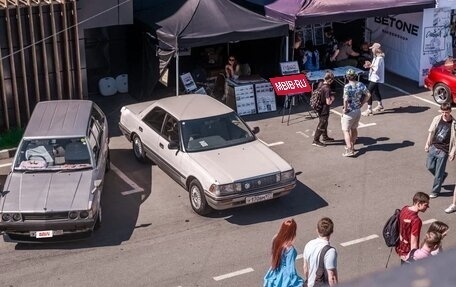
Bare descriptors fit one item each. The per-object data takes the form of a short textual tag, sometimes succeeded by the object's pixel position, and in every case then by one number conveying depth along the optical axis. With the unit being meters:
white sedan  10.61
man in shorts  13.22
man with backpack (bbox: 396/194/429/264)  7.33
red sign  15.98
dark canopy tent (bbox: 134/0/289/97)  14.98
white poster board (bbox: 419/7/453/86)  17.61
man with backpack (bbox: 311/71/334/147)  13.71
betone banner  18.08
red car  16.38
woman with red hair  5.90
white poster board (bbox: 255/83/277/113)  16.33
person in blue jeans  11.12
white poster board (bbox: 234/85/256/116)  16.12
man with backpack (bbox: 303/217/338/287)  6.19
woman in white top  16.05
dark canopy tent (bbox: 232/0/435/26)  15.93
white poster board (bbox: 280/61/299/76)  16.67
